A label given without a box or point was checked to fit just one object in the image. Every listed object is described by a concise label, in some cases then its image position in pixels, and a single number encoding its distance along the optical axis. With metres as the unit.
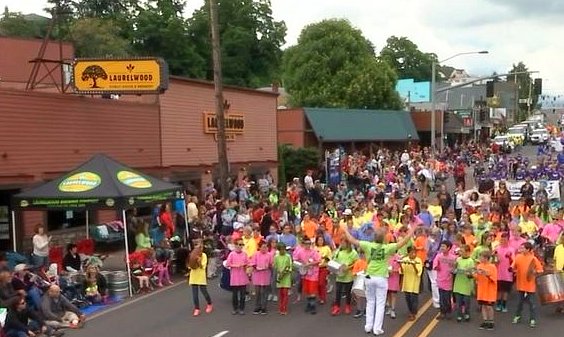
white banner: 27.64
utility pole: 23.02
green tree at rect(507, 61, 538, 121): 147.46
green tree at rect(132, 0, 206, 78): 62.16
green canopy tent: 16.27
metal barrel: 15.75
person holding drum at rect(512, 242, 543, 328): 12.30
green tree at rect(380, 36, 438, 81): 124.69
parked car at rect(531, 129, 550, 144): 76.32
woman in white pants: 11.66
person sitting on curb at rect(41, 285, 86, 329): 12.95
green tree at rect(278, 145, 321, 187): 40.41
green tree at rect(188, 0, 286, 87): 65.56
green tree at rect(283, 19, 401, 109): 62.69
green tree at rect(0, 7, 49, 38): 62.91
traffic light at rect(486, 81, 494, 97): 40.31
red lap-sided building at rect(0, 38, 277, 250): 19.36
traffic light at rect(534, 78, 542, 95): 41.75
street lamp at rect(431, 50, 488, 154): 40.30
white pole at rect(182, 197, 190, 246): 19.31
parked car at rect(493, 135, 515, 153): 58.65
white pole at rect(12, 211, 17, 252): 16.67
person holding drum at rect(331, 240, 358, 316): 13.12
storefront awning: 45.19
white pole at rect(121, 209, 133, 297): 15.91
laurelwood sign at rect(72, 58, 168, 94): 21.66
